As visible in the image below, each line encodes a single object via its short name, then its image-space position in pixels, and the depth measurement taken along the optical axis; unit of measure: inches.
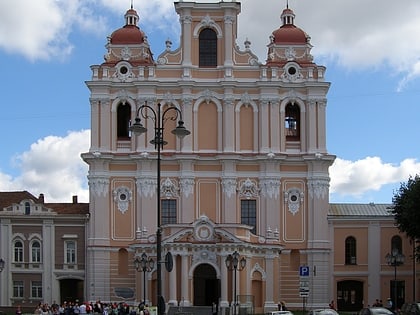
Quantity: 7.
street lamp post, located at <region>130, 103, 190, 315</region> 1494.8
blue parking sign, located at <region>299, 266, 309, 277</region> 1946.4
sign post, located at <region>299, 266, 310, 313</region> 1910.7
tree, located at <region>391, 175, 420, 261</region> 2714.1
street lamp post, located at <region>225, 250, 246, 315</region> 2464.6
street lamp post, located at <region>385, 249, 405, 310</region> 2521.8
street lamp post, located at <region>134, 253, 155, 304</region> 2532.0
